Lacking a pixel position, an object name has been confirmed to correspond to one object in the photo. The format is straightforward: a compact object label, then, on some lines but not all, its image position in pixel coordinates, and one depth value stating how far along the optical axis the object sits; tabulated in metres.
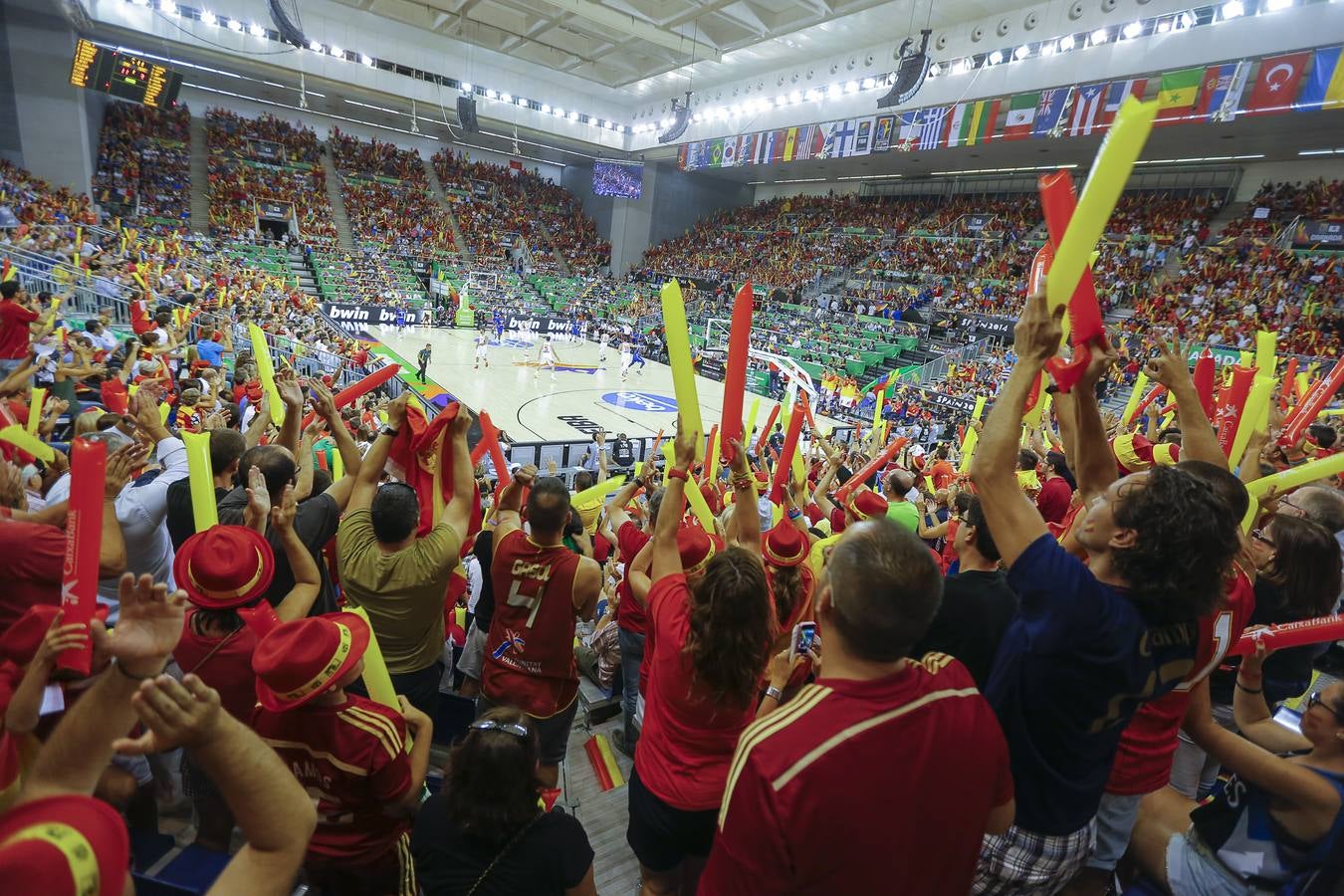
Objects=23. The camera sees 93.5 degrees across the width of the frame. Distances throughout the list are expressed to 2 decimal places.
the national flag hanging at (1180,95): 15.53
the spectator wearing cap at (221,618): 1.78
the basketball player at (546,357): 22.08
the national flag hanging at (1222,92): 14.80
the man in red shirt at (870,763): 1.17
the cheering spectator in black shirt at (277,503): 2.46
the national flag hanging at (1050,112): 17.77
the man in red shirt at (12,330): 6.25
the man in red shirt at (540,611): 2.54
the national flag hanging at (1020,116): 18.64
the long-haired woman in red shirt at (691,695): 1.68
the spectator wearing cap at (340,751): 1.53
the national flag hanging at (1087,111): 16.95
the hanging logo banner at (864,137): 23.27
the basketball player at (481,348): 21.12
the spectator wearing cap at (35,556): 1.92
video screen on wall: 35.81
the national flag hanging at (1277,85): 13.91
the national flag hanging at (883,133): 22.47
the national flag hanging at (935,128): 20.97
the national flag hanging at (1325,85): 13.31
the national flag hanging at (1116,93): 16.39
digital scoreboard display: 18.67
